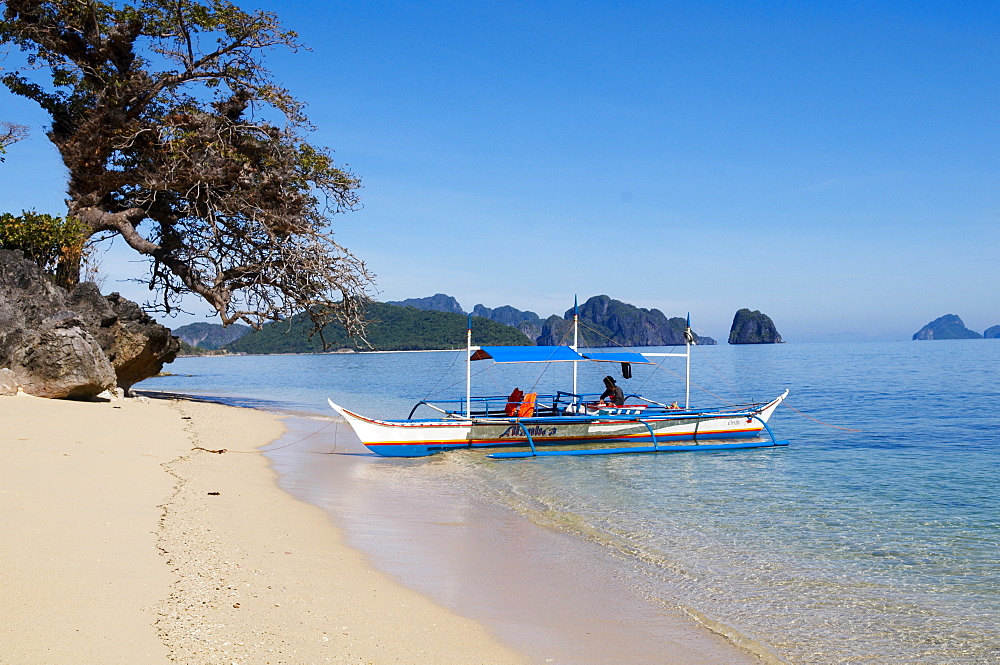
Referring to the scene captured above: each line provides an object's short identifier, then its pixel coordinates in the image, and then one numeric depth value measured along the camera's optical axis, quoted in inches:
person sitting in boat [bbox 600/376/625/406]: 753.6
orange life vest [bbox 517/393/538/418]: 672.4
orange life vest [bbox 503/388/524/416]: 689.6
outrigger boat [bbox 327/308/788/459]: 608.1
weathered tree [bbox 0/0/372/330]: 809.5
